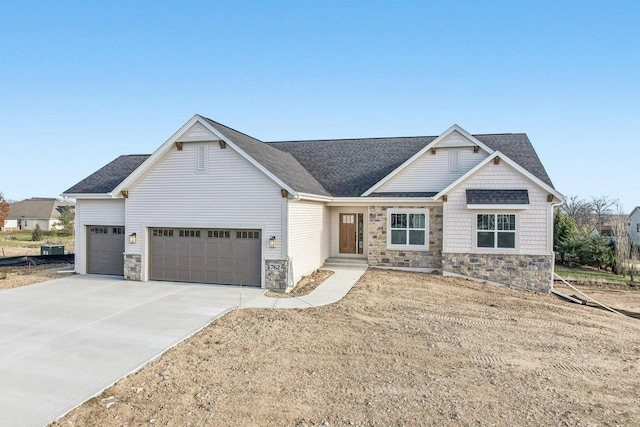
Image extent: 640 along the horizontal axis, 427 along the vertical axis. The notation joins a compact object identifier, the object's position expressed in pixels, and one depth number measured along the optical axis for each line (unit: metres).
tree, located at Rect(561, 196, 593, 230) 43.06
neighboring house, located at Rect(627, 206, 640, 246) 45.27
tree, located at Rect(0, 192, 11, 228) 46.34
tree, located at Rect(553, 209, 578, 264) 21.88
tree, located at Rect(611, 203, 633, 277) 19.43
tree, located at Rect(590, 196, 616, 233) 47.34
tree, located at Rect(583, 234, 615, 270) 20.89
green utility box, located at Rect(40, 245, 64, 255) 20.25
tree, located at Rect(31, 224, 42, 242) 39.02
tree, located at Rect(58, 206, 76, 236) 41.78
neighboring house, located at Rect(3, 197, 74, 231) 58.31
